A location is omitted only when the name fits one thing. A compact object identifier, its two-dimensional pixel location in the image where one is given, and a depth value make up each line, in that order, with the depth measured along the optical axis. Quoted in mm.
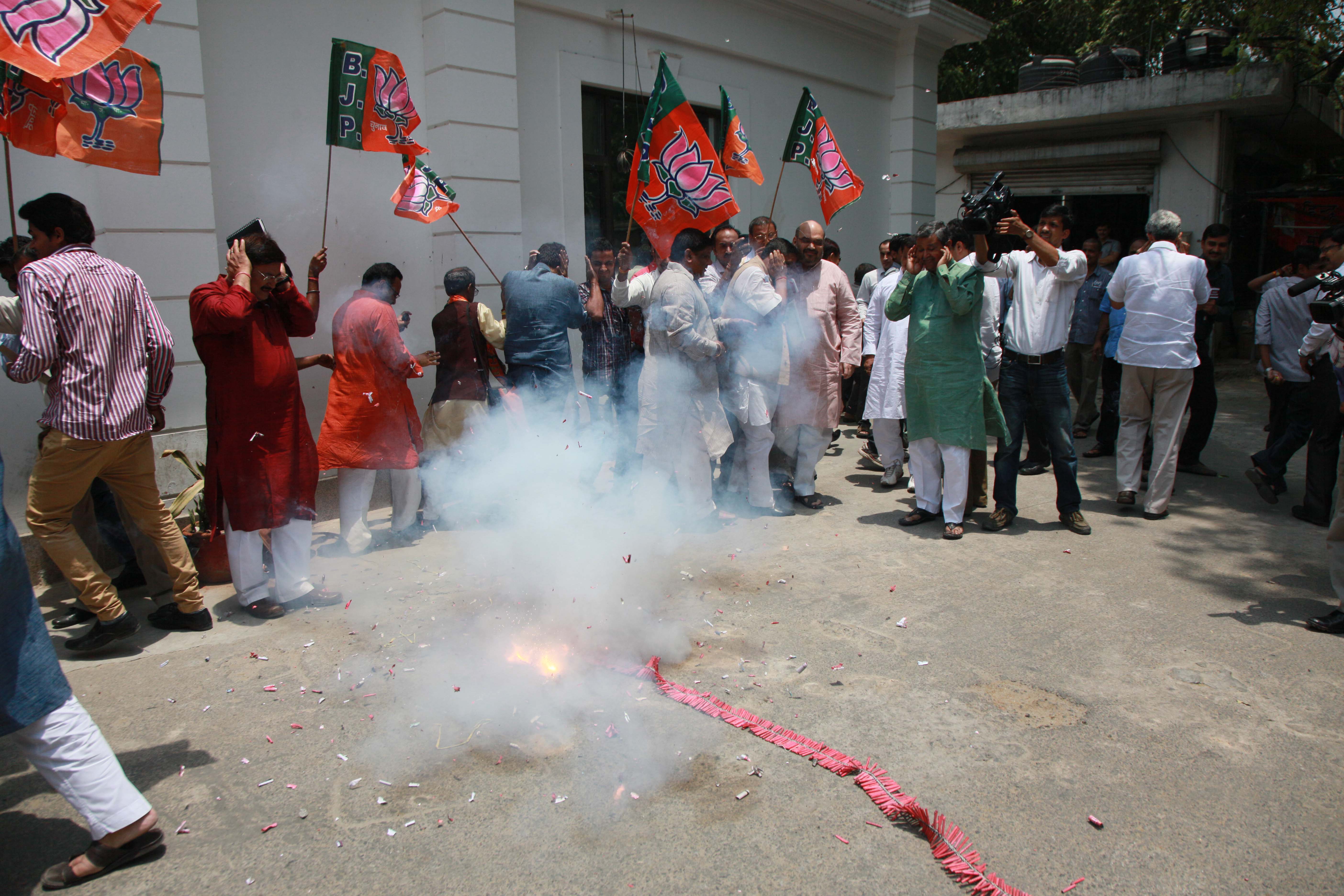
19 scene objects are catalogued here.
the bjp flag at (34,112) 3785
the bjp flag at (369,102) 5266
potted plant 4750
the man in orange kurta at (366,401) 5102
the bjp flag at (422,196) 5797
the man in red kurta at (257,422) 4070
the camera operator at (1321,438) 5582
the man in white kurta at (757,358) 5715
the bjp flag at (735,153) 6332
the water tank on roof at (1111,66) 14703
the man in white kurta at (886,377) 6559
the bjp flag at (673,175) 5414
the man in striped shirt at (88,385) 3564
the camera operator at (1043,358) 5523
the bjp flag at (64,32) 3223
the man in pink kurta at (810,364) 6172
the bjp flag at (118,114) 3955
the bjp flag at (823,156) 6812
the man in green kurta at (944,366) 5320
